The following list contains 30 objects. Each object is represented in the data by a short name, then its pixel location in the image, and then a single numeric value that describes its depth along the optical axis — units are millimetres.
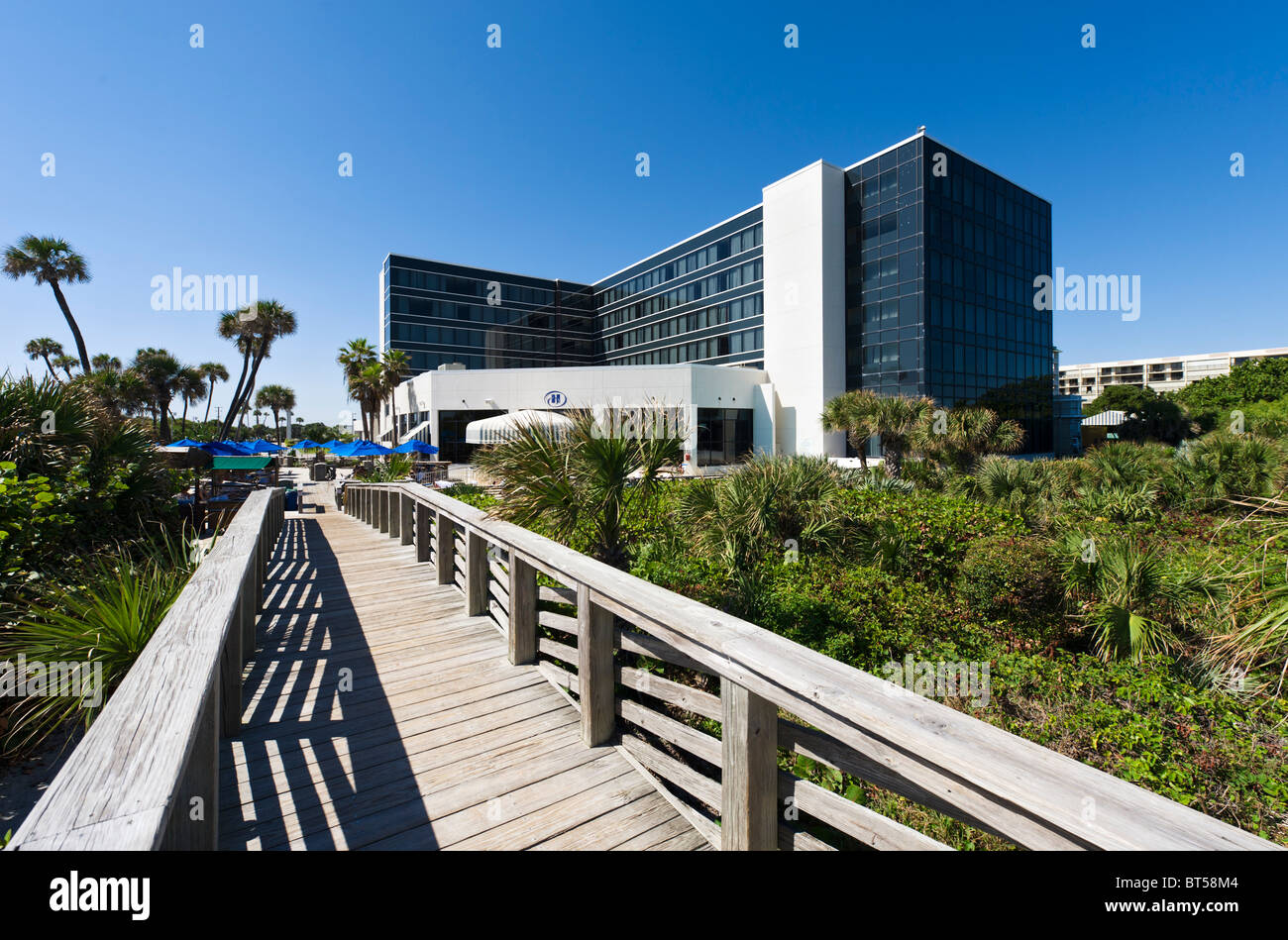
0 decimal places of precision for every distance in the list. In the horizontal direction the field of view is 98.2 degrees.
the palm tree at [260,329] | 39500
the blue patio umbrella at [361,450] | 24495
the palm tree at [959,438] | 18734
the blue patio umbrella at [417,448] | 28375
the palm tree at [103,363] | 49088
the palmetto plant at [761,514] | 8094
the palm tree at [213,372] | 59578
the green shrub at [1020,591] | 7484
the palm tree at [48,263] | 30859
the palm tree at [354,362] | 39375
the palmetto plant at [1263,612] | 3359
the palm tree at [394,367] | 38844
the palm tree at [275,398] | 74938
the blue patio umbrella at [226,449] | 16891
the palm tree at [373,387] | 38812
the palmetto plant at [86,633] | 3207
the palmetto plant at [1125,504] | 11281
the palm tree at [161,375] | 45562
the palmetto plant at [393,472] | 18000
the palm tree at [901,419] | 19531
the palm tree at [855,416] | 20297
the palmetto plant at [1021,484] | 12062
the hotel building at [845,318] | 31703
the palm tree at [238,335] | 39812
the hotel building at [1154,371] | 106812
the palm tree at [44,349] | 45000
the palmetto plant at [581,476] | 5312
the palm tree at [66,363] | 40438
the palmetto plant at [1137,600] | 6738
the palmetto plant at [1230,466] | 11414
